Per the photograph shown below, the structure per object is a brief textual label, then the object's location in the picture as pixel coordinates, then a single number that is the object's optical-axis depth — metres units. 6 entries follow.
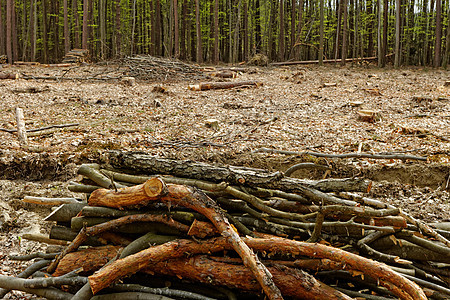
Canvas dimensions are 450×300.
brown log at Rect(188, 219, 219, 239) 2.74
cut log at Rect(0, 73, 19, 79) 14.65
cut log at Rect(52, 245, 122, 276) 3.00
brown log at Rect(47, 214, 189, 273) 2.84
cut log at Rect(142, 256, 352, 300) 2.55
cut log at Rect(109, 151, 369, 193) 2.95
